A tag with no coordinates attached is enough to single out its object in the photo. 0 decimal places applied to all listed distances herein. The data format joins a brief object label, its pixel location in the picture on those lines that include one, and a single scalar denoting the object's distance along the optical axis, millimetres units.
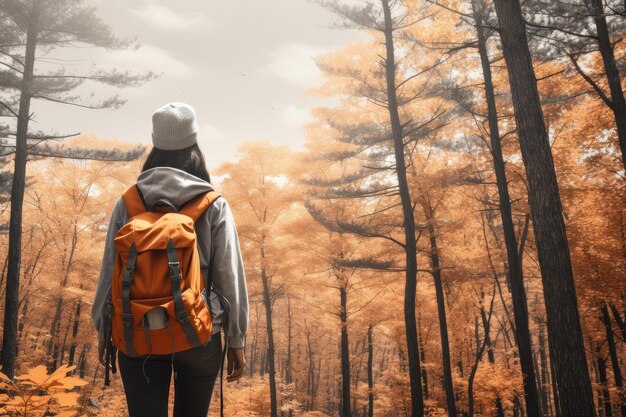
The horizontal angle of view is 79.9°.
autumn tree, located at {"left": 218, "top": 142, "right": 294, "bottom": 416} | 12328
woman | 1426
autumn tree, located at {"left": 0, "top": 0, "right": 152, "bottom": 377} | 8789
